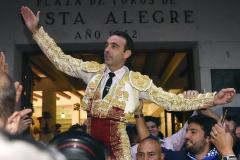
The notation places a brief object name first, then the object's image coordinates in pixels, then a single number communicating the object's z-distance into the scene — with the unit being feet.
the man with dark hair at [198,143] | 10.78
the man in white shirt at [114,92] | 8.06
